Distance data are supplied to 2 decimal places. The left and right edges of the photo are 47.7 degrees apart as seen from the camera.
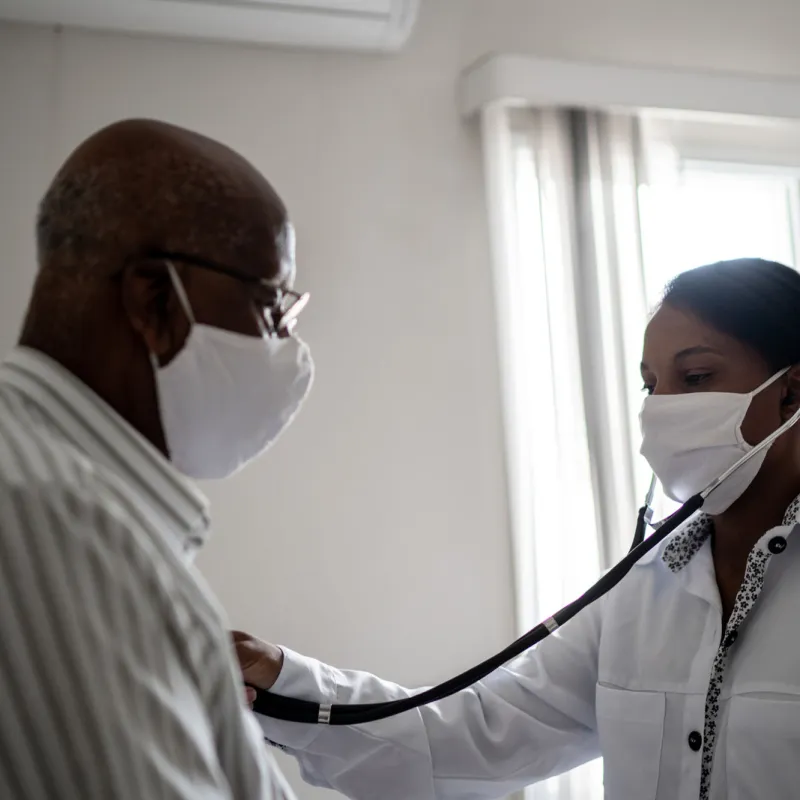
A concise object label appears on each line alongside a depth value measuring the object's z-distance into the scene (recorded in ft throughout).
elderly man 1.74
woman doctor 3.87
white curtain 6.62
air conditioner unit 6.16
